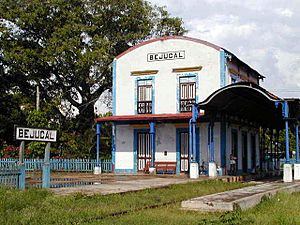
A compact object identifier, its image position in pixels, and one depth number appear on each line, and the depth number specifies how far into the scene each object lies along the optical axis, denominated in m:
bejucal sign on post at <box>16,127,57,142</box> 13.80
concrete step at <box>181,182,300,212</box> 11.44
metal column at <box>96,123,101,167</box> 26.75
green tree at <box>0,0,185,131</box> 31.95
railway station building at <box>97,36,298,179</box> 24.94
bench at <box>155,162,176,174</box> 25.78
